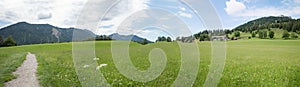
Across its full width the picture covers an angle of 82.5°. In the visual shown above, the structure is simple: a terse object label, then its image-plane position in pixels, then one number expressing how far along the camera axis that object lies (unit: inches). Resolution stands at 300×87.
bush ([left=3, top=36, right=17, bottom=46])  2863.9
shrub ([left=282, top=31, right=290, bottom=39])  2784.4
